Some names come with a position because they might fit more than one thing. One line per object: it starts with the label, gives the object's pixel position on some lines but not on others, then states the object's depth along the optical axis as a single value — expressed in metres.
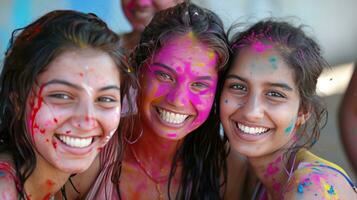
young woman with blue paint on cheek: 2.32
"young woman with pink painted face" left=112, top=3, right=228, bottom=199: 2.40
